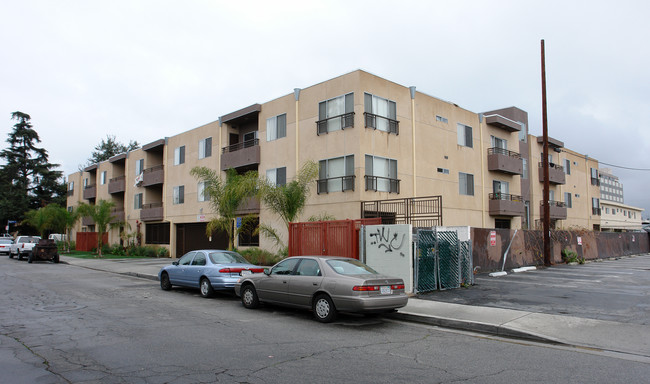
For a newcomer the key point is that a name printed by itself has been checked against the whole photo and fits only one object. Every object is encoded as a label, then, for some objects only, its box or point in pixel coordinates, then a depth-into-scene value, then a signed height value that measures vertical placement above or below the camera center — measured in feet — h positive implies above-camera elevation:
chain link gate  43.55 -3.05
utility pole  69.82 +7.17
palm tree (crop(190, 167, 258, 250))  65.62 +5.82
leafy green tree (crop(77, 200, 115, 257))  113.91 +4.68
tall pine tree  204.33 +26.67
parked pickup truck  110.01 -3.30
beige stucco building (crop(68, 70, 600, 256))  70.13 +13.85
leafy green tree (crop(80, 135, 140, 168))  234.58 +43.54
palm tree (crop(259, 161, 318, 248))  64.13 +4.99
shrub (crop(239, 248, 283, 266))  73.46 -4.22
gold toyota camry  29.94 -3.98
